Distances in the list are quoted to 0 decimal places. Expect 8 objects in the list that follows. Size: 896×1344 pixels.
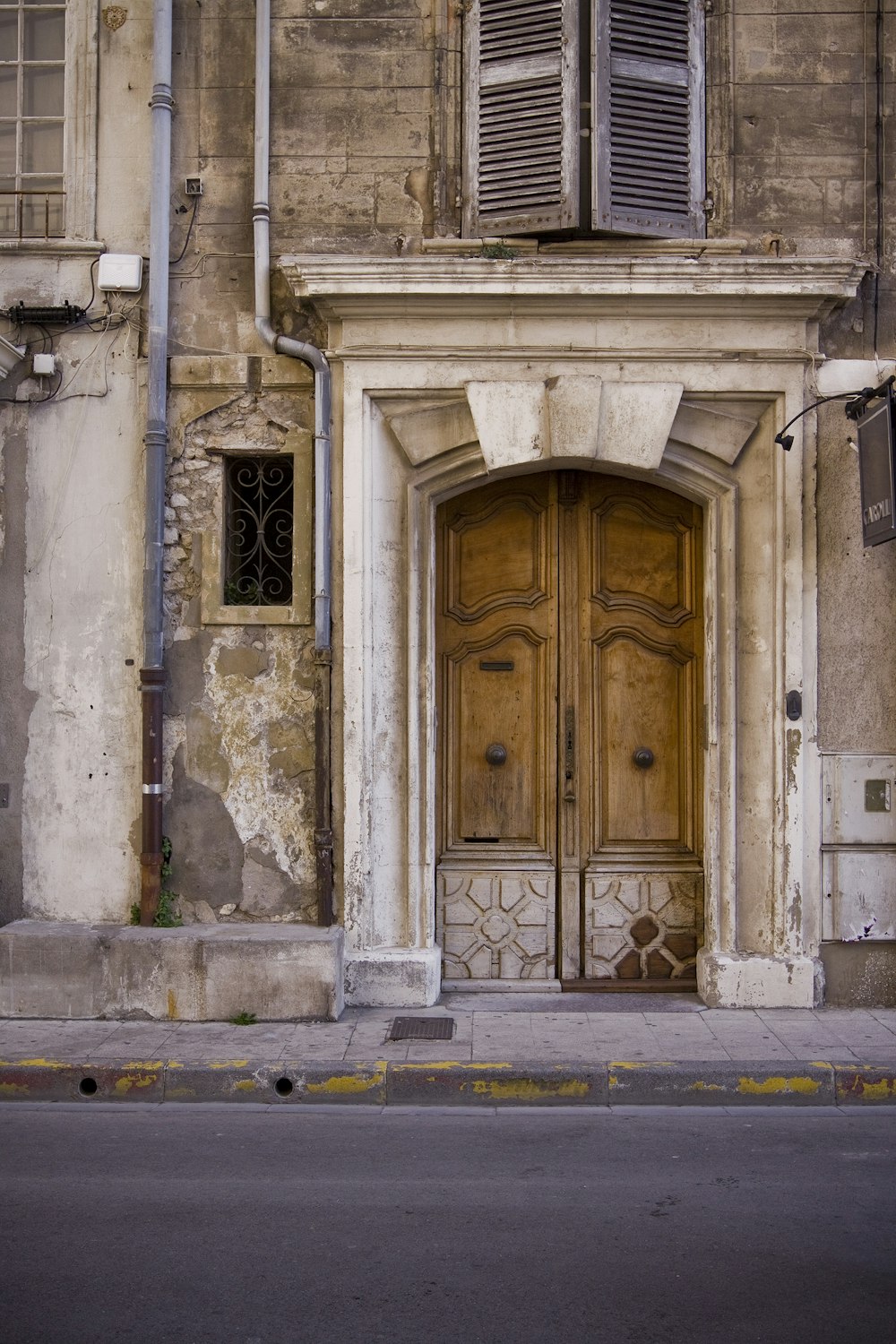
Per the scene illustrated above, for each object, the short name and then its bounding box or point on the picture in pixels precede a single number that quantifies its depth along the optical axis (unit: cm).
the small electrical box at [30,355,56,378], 803
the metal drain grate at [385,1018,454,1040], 719
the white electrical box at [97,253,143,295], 803
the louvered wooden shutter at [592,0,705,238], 804
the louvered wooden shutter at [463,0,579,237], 803
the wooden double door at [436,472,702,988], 834
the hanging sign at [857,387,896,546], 720
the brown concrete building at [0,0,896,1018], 788
